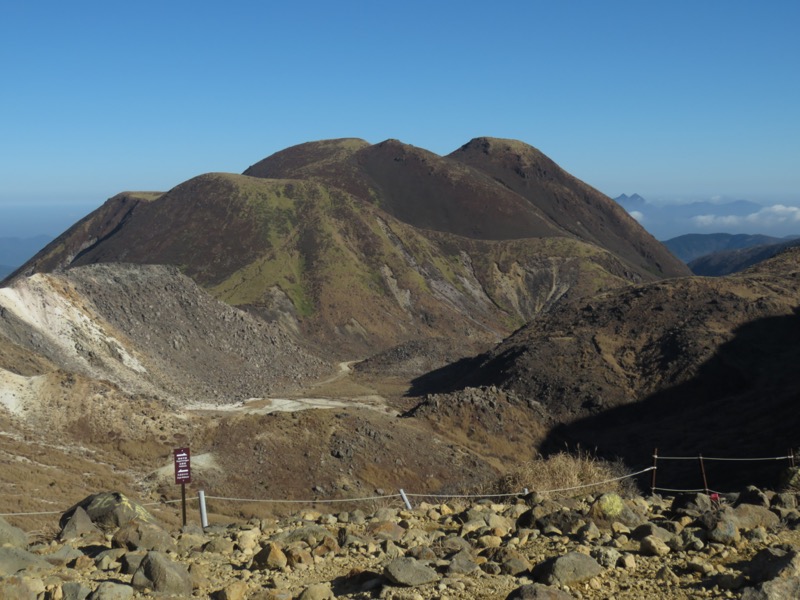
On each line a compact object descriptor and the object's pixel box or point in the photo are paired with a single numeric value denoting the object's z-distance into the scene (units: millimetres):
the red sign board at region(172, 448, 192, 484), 15420
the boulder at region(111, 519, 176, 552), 11750
